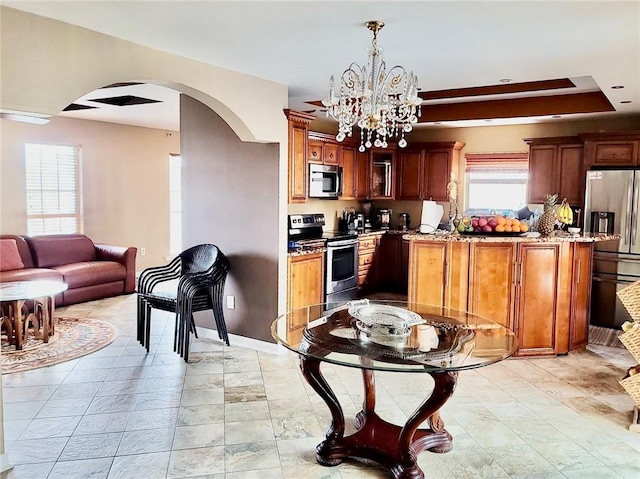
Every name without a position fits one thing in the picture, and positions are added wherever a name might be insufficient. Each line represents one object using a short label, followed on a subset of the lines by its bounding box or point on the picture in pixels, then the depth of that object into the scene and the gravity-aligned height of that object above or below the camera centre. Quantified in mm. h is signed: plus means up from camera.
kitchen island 4523 -668
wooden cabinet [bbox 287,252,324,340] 4758 -752
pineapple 4699 -103
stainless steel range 5766 -575
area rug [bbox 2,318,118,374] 4312 -1374
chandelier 3127 +661
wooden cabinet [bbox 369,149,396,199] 7391 +458
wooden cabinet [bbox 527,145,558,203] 6270 +457
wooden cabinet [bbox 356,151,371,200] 7168 +442
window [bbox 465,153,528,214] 6875 +366
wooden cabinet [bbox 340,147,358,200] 6848 +458
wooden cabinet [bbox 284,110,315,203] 4734 +479
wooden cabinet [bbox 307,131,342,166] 6113 +706
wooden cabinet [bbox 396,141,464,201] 7043 +531
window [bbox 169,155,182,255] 8672 -40
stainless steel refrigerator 5496 -265
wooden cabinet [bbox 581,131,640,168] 5531 +680
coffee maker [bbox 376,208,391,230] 7668 -204
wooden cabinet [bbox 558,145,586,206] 6059 +428
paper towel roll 5927 -92
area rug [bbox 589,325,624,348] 5109 -1370
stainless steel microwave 6124 +305
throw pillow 5808 -653
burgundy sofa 5930 -816
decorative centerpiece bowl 2656 -654
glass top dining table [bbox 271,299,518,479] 2422 -729
